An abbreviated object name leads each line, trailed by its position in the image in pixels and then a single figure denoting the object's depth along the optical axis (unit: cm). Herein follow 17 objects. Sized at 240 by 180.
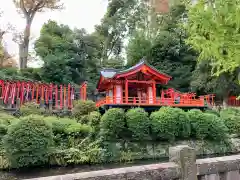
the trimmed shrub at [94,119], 1324
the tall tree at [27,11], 2539
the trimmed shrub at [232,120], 1509
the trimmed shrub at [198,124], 1325
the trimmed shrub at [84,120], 1427
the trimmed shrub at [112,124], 1198
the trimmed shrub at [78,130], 1232
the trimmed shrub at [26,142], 920
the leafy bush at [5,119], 1210
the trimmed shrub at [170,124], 1236
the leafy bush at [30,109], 1499
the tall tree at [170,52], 2661
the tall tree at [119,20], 3253
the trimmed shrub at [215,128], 1344
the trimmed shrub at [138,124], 1205
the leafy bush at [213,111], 1630
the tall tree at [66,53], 2267
